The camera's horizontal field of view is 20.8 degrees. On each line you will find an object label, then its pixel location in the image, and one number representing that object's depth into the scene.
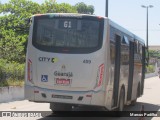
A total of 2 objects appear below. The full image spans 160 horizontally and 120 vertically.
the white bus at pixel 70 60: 12.27
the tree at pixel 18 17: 36.19
